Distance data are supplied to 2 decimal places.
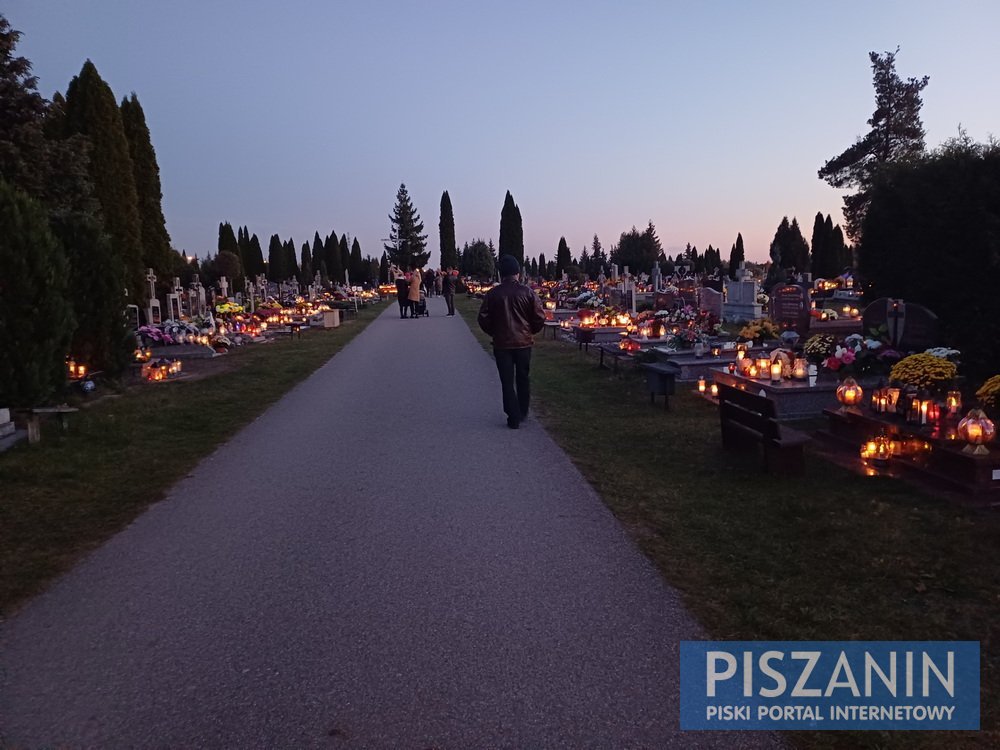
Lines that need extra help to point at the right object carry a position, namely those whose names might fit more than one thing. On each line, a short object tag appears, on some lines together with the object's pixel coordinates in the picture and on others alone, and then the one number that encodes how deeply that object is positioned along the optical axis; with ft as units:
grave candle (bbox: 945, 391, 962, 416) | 23.31
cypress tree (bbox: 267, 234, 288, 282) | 237.45
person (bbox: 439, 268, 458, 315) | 112.36
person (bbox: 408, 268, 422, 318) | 107.96
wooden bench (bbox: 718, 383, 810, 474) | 21.89
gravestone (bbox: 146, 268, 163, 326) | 71.81
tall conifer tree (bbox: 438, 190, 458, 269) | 274.57
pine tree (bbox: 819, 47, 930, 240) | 144.66
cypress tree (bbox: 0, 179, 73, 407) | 30.19
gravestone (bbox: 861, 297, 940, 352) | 34.65
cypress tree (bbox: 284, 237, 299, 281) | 244.42
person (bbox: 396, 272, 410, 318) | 110.01
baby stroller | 109.70
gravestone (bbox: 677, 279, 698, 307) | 75.22
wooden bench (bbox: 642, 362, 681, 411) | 33.19
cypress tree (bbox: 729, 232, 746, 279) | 206.90
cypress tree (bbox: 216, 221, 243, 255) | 190.19
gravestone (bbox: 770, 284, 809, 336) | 45.98
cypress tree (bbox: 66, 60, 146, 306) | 71.46
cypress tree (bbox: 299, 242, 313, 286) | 248.11
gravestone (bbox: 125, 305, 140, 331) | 65.47
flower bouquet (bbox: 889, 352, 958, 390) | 24.82
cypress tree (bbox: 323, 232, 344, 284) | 276.62
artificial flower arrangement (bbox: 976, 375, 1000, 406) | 22.65
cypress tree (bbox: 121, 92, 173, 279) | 86.28
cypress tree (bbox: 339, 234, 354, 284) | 294.66
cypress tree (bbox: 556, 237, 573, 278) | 270.46
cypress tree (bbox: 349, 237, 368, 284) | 296.30
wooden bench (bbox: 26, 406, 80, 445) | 28.45
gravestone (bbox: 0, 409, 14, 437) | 27.93
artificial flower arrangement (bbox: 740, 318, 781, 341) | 42.34
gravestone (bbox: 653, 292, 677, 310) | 71.70
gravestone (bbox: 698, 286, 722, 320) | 68.69
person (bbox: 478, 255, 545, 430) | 28.94
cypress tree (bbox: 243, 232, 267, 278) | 207.31
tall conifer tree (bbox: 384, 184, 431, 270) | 318.24
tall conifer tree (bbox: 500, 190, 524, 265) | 239.50
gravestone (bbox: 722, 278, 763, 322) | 82.17
